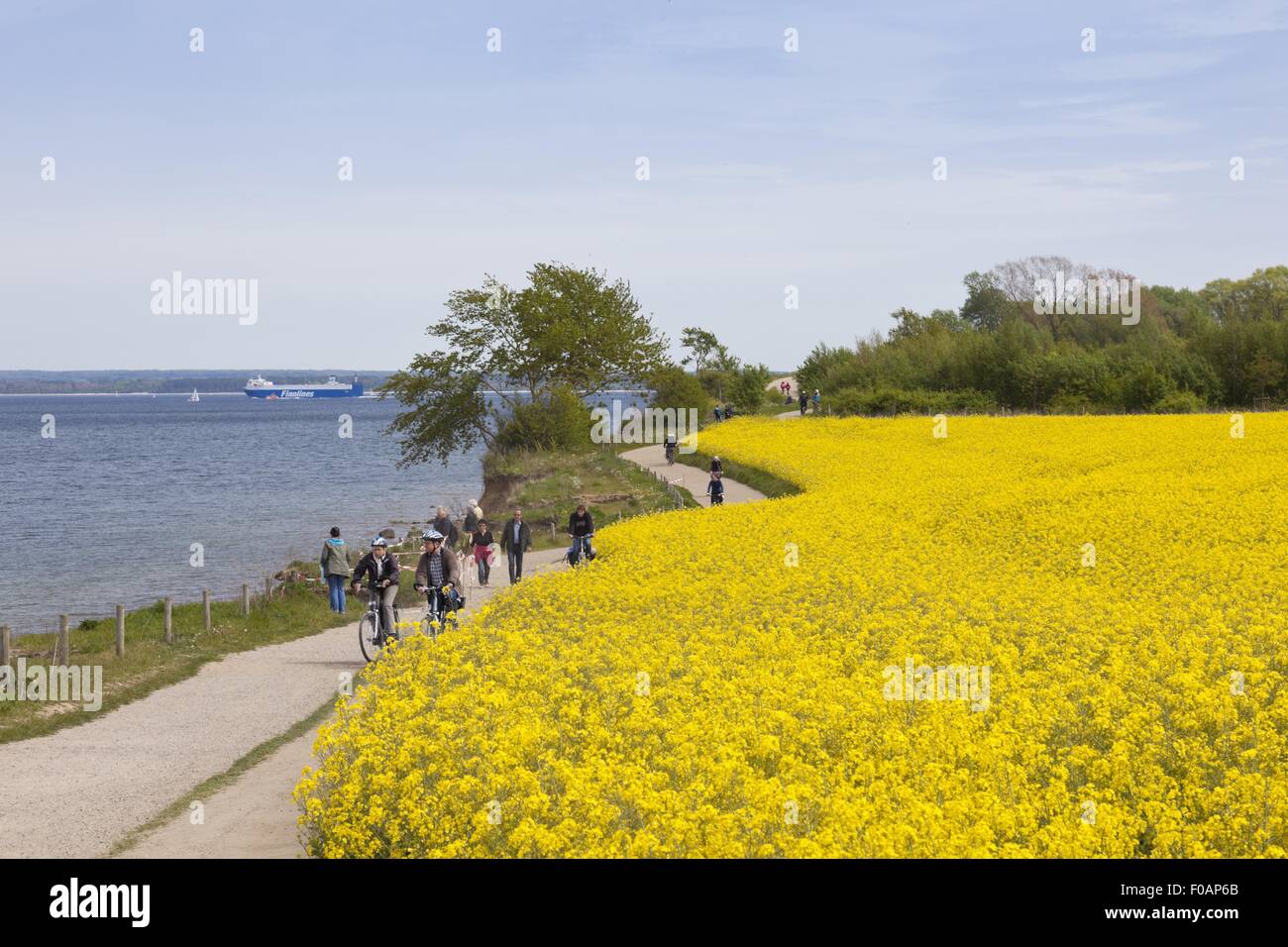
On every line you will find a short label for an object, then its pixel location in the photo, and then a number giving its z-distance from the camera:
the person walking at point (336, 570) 25.67
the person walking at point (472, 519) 30.21
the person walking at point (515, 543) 27.86
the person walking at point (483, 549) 28.23
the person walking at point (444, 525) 28.52
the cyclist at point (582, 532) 27.92
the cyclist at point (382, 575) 19.91
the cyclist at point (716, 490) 41.59
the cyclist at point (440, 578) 20.89
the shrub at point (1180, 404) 67.81
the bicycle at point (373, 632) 19.98
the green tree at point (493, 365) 74.75
